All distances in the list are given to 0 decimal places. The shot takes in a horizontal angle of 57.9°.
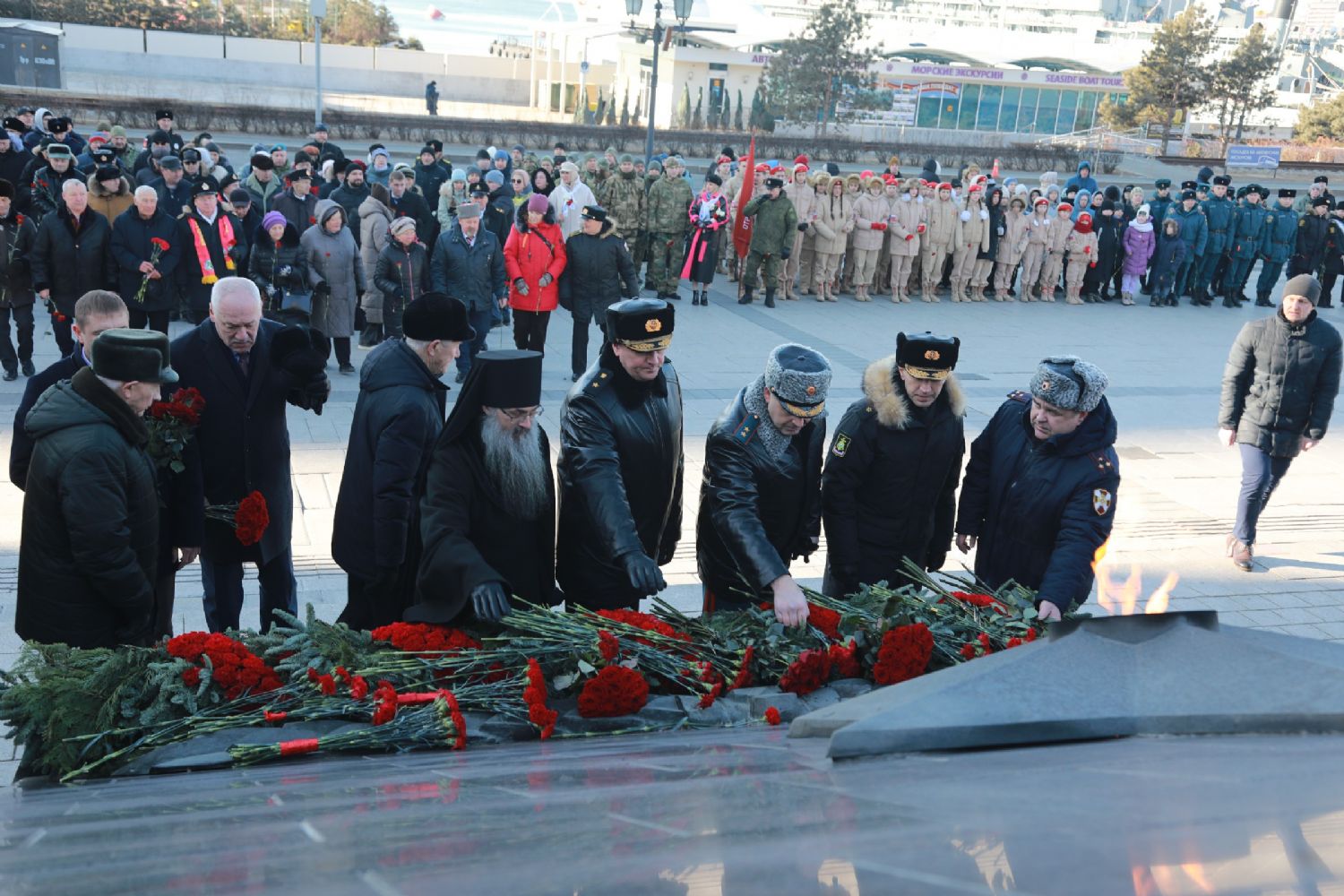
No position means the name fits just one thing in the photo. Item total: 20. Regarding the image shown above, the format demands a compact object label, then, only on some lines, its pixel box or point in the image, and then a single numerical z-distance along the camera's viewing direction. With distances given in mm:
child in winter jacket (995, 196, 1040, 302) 17953
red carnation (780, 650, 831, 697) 3389
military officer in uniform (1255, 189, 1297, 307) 19297
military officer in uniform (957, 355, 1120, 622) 4617
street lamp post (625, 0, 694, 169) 19188
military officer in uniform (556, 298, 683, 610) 4449
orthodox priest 4180
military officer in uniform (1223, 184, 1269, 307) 19156
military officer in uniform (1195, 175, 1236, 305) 18953
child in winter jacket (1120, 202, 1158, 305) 18875
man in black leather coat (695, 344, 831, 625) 4344
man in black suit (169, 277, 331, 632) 5125
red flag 15816
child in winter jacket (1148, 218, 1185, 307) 18922
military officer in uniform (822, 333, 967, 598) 4883
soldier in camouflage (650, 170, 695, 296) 16031
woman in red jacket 11203
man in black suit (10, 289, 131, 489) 4809
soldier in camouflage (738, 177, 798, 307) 15930
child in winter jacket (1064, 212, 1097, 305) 18453
